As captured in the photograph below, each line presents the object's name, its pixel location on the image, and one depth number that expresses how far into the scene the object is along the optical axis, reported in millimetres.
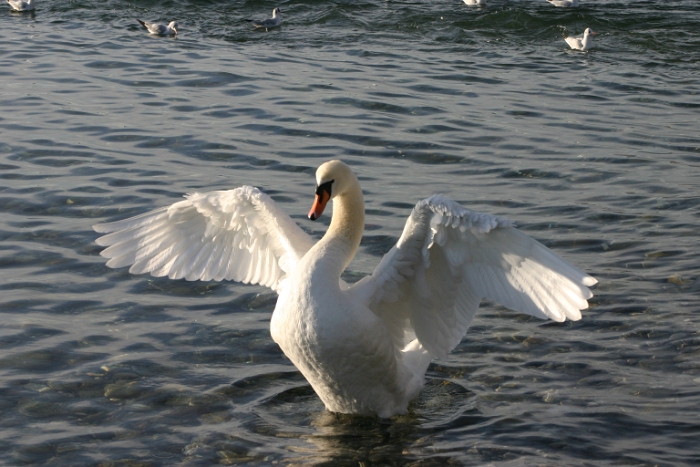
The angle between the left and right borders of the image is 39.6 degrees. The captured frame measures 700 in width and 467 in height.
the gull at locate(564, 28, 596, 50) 16484
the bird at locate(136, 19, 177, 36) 16922
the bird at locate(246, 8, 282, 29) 17797
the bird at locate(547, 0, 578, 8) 19703
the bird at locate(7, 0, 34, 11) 18906
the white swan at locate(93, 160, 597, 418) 5105
